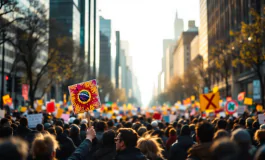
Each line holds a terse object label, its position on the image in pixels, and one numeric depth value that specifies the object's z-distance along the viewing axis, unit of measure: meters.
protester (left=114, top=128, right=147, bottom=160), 6.89
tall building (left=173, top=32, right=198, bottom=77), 195.45
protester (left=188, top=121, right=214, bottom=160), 6.67
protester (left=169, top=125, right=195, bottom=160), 9.55
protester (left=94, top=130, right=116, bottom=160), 8.61
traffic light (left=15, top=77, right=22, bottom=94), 48.09
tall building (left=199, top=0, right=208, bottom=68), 113.96
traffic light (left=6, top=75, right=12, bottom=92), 37.09
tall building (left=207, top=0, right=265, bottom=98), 65.38
